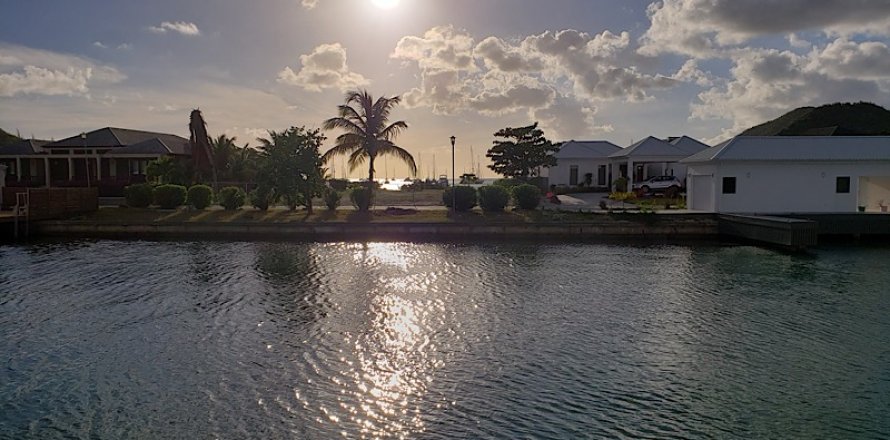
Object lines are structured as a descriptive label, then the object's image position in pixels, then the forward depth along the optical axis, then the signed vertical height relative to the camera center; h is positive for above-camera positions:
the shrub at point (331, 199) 31.98 -0.28
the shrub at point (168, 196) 32.72 -0.17
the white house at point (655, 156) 42.00 +2.68
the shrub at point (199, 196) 32.22 -0.17
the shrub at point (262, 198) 31.61 -0.25
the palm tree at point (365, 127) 33.00 +3.58
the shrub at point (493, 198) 31.03 -0.18
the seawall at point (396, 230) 27.73 -1.65
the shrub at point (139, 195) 33.16 -0.14
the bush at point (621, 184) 41.41 +0.75
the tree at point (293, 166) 30.63 +1.39
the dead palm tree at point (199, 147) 42.62 +3.23
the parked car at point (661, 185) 39.56 +0.68
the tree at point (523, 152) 45.97 +3.23
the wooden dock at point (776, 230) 23.58 -1.38
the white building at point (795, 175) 28.97 +1.00
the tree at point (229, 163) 46.91 +2.29
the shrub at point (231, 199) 32.25 -0.31
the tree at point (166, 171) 39.53 +1.39
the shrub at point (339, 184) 53.31 +0.85
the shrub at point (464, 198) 31.34 -0.19
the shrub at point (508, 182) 41.41 +0.87
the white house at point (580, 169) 51.09 +2.15
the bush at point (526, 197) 31.59 -0.12
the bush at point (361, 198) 31.33 -0.22
